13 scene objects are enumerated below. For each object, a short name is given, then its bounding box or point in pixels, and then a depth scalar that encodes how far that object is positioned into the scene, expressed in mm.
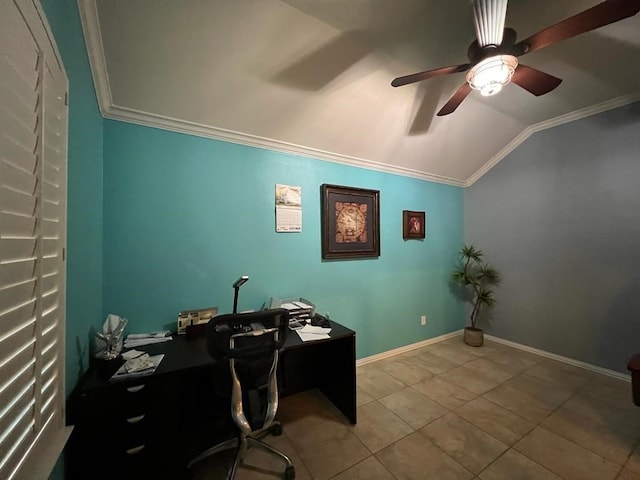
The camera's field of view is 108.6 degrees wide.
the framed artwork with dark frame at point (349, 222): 2361
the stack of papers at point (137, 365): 1143
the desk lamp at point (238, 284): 1520
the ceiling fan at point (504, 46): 973
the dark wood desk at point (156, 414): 1032
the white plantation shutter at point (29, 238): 554
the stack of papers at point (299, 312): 1914
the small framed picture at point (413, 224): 2887
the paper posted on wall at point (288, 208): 2145
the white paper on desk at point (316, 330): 1722
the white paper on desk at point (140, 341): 1485
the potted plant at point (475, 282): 3023
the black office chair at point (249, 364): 1164
